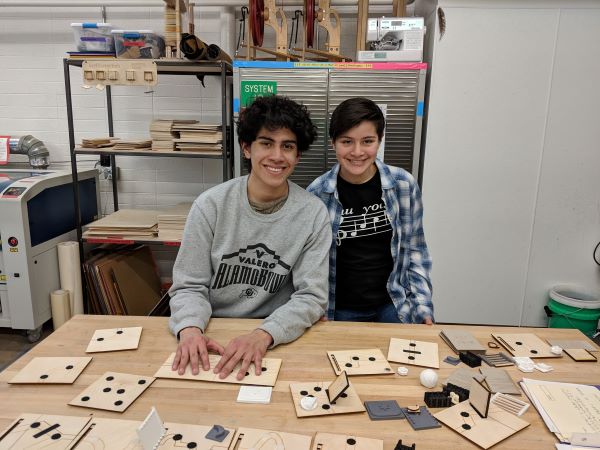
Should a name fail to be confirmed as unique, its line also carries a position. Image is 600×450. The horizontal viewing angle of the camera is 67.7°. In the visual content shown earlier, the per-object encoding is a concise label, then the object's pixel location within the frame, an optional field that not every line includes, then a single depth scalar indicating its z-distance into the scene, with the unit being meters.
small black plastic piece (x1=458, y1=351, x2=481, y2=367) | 1.10
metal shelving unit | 2.49
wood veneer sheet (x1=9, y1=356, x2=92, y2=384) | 0.99
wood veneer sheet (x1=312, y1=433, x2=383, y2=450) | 0.80
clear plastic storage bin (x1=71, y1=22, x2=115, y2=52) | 2.49
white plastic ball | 1.00
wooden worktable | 0.87
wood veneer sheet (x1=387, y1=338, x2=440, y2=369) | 1.10
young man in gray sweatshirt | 1.36
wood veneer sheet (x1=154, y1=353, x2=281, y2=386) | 1.01
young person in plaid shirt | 1.63
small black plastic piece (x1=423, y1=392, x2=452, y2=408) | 0.94
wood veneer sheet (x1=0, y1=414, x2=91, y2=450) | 0.79
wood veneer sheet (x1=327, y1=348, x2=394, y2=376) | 1.06
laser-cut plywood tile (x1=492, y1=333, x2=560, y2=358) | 1.16
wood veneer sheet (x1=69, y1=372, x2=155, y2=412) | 0.91
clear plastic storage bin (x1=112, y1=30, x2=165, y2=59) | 2.50
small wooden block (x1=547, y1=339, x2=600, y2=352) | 1.20
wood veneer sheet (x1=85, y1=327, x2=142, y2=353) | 1.13
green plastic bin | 2.61
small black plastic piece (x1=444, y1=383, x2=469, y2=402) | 0.96
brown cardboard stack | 2.75
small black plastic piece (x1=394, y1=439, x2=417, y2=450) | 0.80
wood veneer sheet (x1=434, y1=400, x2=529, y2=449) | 0.84
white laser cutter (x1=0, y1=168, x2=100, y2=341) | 2.46
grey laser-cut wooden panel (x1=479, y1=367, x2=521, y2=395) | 0.99
